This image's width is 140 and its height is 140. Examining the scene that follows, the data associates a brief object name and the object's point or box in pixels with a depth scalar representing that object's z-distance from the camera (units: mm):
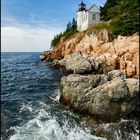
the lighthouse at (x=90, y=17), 35891
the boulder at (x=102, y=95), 10981
